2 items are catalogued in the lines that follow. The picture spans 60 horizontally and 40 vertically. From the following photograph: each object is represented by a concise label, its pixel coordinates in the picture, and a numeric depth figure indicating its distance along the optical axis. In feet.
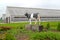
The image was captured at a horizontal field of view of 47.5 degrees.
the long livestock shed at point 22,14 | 50.95
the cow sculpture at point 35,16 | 22.69
